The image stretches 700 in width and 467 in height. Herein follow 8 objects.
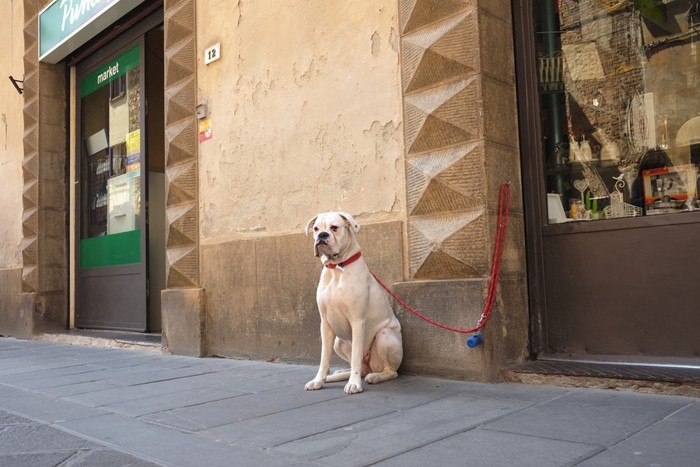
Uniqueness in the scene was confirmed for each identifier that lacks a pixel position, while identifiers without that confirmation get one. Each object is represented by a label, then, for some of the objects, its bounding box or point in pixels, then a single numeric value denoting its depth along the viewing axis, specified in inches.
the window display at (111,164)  338.6
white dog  154.9
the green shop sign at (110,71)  337.1
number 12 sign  250.5
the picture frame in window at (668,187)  153.8
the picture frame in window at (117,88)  352.2
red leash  156.3
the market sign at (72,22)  320.5
